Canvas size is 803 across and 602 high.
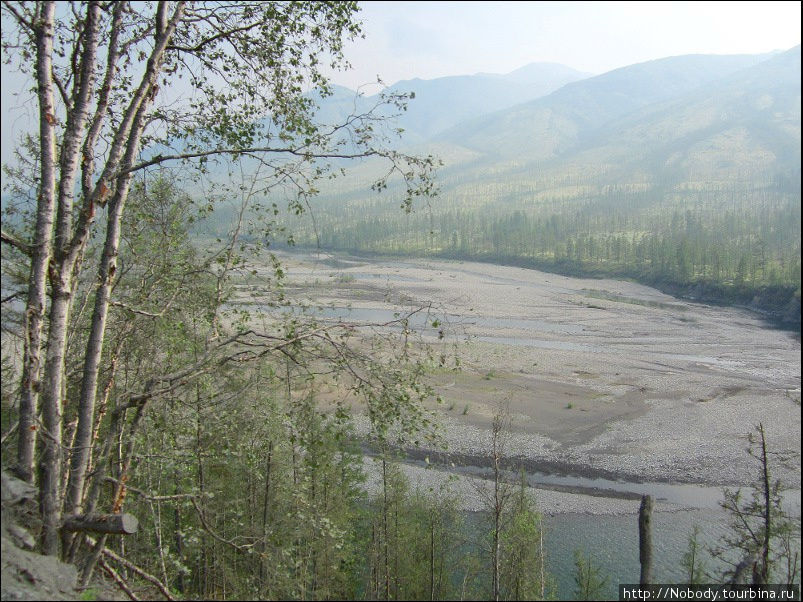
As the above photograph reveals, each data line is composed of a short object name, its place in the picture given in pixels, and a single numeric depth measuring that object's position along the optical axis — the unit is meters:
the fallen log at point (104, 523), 5.25
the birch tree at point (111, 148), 5.40
